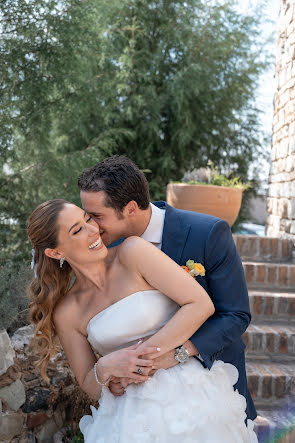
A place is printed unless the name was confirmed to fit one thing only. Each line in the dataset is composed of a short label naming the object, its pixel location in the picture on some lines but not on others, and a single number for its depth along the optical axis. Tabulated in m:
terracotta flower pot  5.40
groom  1.72
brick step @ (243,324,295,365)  3.54
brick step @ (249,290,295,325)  3.90
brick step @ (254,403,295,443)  2.77
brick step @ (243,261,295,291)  4.34
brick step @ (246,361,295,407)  3.18
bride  1.56
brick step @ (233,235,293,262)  4.87
